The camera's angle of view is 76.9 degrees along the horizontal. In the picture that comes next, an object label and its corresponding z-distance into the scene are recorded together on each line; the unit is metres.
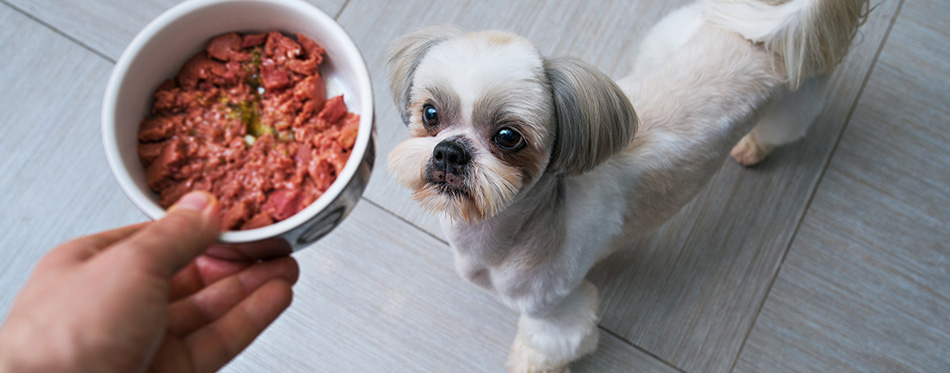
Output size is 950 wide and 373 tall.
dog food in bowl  0.84
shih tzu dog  0.71
